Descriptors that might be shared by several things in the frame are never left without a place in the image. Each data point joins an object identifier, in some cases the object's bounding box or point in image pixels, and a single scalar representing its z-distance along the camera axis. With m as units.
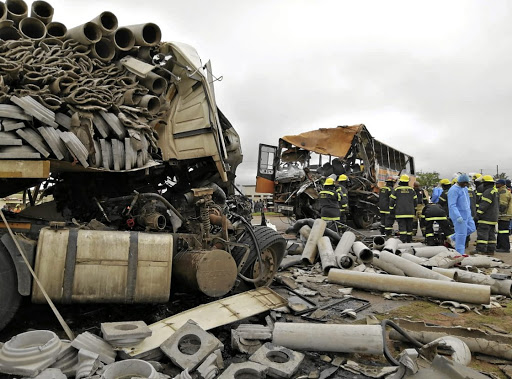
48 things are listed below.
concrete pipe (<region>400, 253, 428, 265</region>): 6.05
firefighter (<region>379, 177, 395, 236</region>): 9.91
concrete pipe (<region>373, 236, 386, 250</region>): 7.39
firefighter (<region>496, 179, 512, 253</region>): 8.66
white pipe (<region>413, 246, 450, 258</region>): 7.11
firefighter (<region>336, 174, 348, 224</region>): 9.48
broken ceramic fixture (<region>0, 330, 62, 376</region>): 2.30
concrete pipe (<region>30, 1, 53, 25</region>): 3.74
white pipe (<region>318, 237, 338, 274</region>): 5.80
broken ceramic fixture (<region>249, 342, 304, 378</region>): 2.65
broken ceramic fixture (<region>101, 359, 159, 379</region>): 2.34
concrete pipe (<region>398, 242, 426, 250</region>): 7.61
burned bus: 12.26
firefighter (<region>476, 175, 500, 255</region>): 8.02
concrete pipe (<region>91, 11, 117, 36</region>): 3.75
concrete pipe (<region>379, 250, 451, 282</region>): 5.01
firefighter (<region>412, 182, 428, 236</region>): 10.31
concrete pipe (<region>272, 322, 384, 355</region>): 2.87
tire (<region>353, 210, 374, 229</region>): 12.87
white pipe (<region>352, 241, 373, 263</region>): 6.15
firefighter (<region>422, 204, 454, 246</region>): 8.52
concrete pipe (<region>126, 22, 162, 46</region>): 3.97
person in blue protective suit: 7.63
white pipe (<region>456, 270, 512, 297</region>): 4.70
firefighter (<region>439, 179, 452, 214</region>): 9.67
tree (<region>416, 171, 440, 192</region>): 48.16
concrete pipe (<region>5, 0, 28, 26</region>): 3.65
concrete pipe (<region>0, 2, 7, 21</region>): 3.56
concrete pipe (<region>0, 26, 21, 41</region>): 3.60
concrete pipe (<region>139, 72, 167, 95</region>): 4.00
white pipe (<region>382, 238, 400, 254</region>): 6.65
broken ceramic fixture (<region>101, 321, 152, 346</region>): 2.68
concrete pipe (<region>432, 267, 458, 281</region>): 5.16
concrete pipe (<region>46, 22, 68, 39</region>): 3.79
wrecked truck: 2.99
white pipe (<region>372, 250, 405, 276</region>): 5.48
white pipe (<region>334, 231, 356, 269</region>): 5.89
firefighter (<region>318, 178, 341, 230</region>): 9.09
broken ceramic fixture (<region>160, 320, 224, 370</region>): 2.67
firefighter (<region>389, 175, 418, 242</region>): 8.95
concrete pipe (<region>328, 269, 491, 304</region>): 4.24
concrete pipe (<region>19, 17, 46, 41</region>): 3.65
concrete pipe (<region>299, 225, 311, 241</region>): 7.90
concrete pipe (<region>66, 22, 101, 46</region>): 3.72
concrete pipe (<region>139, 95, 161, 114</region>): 3.89
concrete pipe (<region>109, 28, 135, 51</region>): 3.91
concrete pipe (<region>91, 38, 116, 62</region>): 3.88
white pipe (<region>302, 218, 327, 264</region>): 6.50
